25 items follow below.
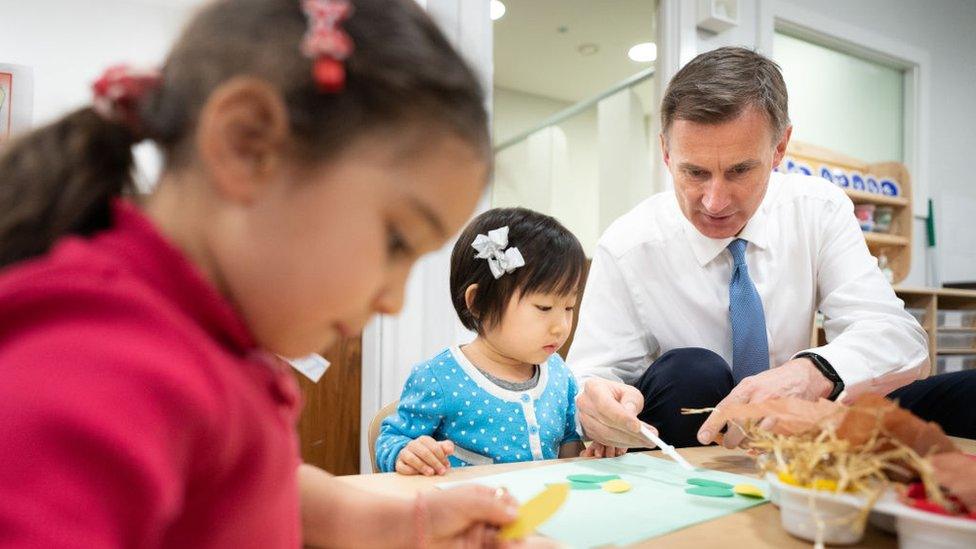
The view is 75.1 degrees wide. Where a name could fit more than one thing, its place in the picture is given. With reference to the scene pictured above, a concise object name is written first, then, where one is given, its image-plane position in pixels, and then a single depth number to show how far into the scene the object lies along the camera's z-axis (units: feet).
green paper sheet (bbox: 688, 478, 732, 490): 2.58
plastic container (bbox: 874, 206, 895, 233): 10.92
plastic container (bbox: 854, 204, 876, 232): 10.39
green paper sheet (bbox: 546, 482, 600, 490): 2.53
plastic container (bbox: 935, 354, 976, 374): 10.40
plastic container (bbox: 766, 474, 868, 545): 1.84
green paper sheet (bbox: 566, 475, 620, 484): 2.64
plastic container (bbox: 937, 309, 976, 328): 10.37
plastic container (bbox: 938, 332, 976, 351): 10.40
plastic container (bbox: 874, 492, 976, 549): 1.64
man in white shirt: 3.92
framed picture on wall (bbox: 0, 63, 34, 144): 6.62
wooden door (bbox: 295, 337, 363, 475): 7.22
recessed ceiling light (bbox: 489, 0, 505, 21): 10.18
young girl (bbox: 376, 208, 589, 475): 4.05
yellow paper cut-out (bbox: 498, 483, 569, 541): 1.73
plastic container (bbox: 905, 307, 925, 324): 9.65
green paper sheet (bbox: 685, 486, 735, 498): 2.44
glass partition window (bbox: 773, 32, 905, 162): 10.64
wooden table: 1.94
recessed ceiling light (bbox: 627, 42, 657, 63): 14.39
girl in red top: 1.01
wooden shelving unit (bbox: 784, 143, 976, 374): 9.70
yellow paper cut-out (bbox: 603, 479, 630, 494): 2.48
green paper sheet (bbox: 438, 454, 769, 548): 2.01
